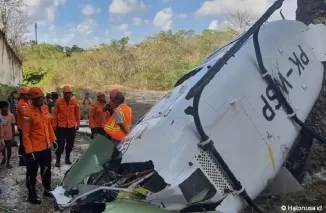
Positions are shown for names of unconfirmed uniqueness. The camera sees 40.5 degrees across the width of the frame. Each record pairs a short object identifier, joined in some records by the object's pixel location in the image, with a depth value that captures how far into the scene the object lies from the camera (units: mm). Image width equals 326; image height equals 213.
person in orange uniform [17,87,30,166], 6527
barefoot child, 7840
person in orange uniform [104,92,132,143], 5797
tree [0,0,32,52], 35281
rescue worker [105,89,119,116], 6892
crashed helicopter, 3678
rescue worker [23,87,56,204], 5766
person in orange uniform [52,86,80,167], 7863
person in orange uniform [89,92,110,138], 8703
